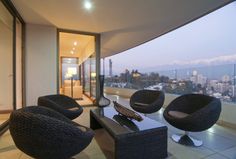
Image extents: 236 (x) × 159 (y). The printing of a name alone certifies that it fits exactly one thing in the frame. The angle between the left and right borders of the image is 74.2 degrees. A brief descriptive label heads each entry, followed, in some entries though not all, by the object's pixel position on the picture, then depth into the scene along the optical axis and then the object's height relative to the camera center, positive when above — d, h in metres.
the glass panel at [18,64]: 4.16 +0.30
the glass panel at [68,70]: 7.72 +0.26
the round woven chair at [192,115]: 2.39 -0.66
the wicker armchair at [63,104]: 2.90 -0.59
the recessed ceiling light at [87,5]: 3.29 +1.54
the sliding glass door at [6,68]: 3.89 +0.18
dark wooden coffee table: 1.85 -0.77
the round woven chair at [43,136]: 1.50 -0.60
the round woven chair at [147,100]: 3.61 -0.64
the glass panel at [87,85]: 7.51 -0.51
